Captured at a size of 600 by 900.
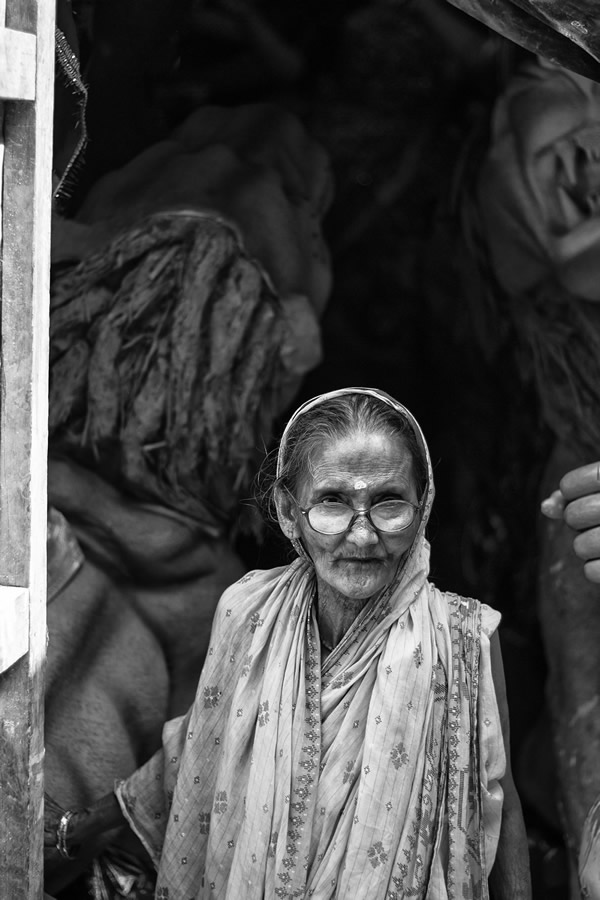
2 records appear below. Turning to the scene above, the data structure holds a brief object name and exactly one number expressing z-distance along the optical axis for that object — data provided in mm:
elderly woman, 2119
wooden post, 1995
